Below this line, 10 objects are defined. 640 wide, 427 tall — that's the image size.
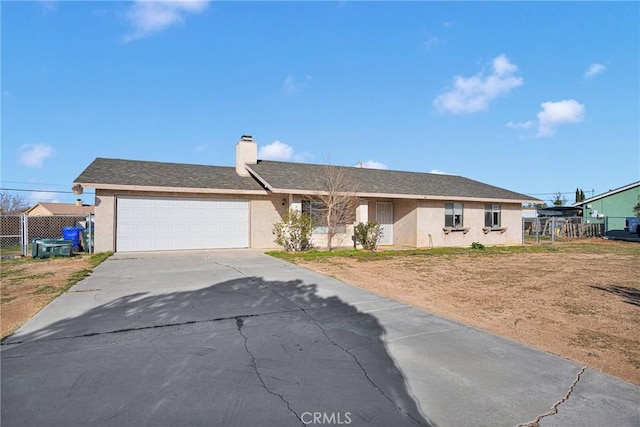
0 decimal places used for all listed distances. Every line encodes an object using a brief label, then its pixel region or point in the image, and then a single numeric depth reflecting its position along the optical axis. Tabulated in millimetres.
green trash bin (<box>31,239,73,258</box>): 12375
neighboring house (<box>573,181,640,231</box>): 29906
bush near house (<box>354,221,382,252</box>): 16297
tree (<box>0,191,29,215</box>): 38906
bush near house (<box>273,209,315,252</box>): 14828
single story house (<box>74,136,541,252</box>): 14242
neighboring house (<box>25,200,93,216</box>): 38006
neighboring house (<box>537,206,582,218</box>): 32628
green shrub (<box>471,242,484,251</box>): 18136
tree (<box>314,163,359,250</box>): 15562
